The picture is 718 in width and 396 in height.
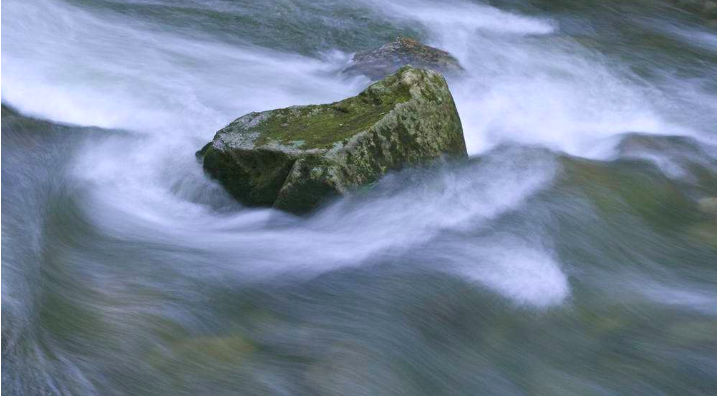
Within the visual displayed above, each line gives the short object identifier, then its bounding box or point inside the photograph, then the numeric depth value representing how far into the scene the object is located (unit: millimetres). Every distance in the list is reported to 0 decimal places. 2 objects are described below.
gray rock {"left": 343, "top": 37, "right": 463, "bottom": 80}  16094
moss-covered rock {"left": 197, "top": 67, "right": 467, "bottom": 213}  10867
